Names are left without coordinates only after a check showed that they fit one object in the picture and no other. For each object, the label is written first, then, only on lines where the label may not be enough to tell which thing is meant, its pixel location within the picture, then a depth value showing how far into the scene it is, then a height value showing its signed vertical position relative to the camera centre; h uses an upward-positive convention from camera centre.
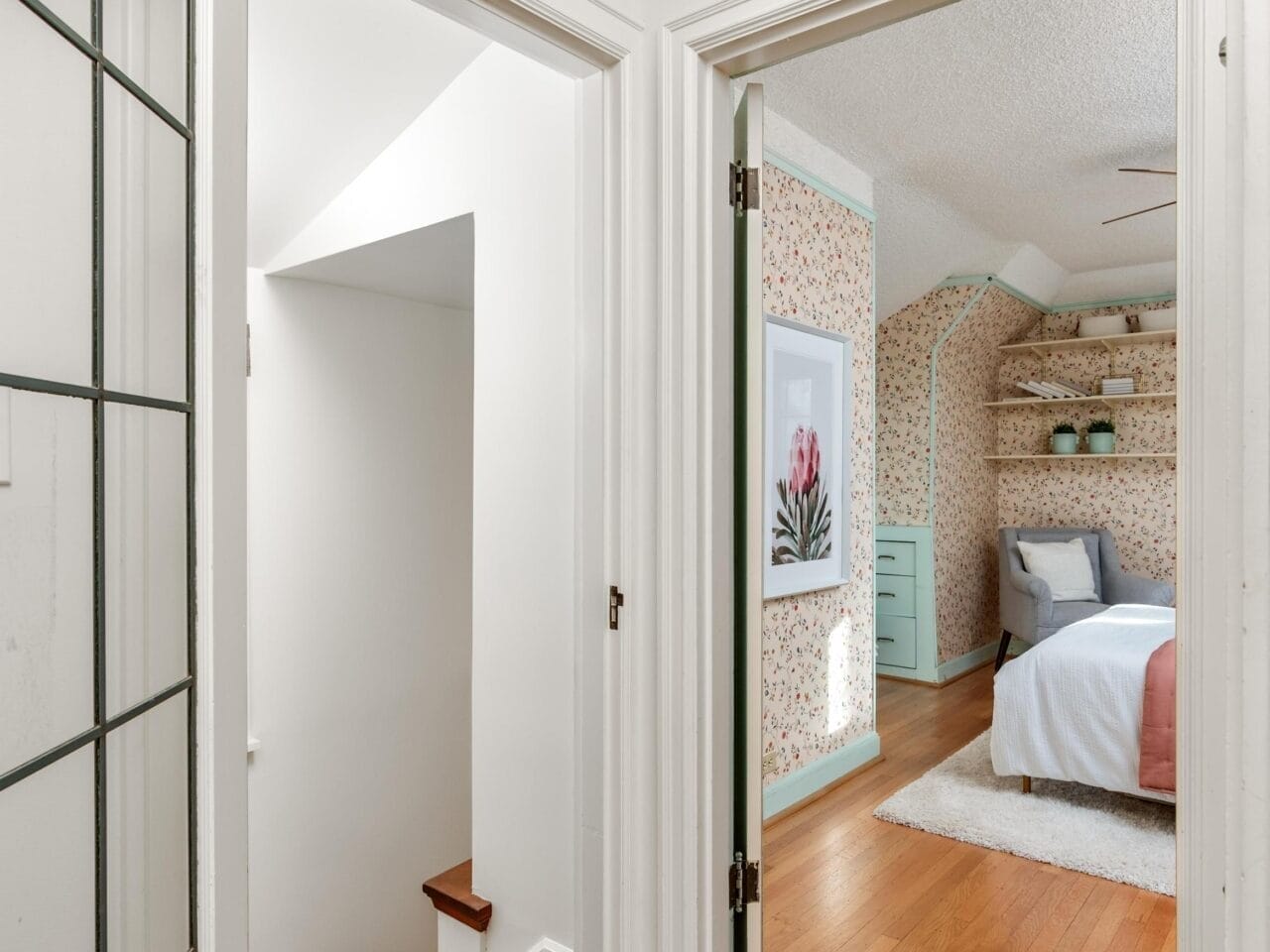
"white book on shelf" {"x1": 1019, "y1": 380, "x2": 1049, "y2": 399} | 5.62 +0.58
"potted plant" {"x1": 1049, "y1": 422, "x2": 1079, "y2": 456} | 5.73 +0.24
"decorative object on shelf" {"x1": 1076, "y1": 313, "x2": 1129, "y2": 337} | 5.59 +1.00
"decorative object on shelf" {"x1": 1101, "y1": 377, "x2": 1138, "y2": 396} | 5.49 +0.58
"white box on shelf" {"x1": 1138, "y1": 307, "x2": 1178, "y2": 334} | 5.36 +1.00
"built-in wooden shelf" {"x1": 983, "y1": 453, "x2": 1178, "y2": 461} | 5.38 +0.12
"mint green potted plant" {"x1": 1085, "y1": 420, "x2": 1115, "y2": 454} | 5.62 +0.26
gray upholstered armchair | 4.96 -0.72
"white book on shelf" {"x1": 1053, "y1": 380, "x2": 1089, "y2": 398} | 5.73 +0.60
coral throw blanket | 2.90 -0.89
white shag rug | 2.78 -1.28
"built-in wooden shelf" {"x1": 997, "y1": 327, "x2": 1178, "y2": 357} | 5.39 +0.89
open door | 1.56 -0.07
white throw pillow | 5.14 -0.58
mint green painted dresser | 5.13 -0.78
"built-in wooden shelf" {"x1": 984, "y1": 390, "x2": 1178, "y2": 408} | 5.36 +0.50
